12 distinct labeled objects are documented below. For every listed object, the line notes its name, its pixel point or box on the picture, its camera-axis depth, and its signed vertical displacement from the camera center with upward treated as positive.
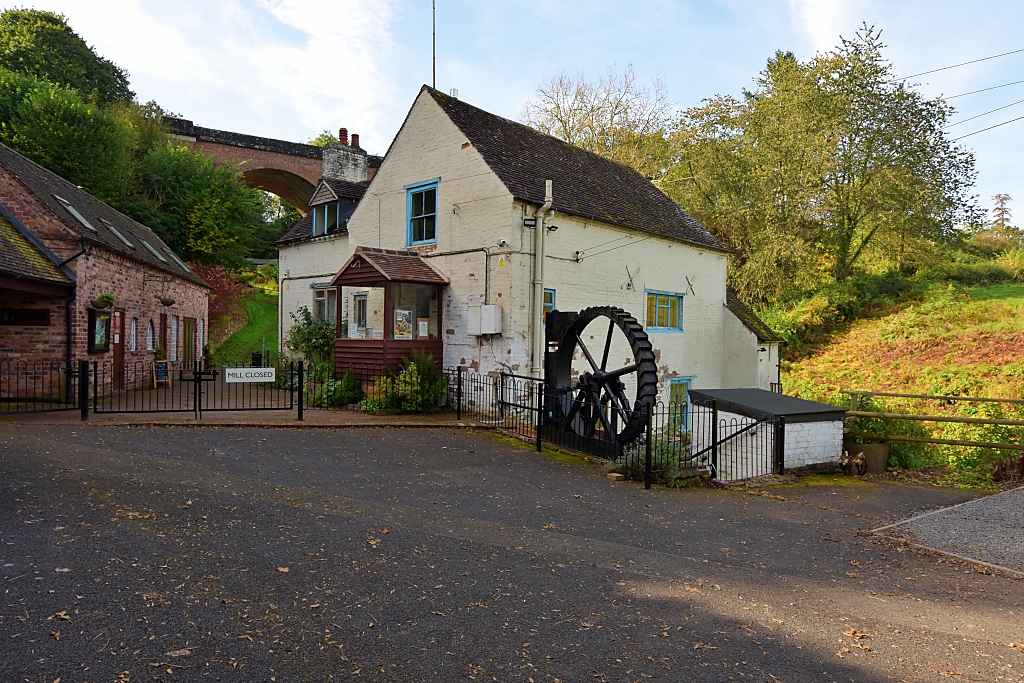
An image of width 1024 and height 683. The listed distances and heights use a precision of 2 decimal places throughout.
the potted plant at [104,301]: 15.25 +1.05
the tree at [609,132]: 31.41 +10.45
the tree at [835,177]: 24.75 +6.78
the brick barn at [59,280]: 13.95 +1.44
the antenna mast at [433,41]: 18.50 +8.75
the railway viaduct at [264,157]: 38.91 +11.84
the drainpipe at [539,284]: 15.18 +1.53
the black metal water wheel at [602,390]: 11.07 -0.71
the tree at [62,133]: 26.05 +8.49
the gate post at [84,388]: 11.96 -0.76
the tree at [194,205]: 30.69 +6.69
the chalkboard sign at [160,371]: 19.31 -0.69
